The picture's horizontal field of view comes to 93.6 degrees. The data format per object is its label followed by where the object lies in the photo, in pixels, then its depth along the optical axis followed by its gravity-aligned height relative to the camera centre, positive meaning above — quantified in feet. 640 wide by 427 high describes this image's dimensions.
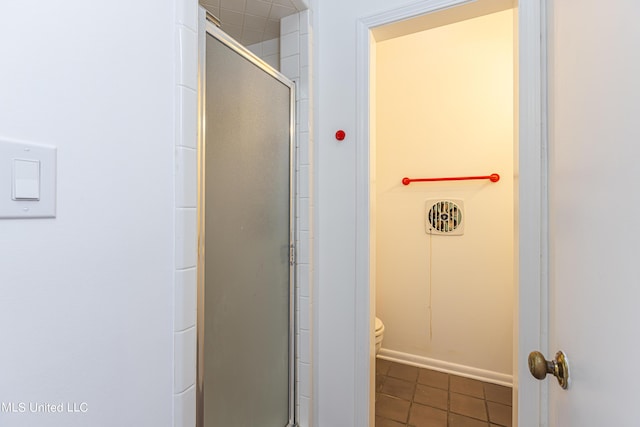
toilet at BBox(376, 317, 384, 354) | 6.50 -2.51
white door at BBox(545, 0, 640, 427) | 1.23 +0.03
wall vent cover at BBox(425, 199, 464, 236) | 6.85 -0.02
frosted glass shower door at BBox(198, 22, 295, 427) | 2.91 -0.33
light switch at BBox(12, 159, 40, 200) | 1.49 +0.19
